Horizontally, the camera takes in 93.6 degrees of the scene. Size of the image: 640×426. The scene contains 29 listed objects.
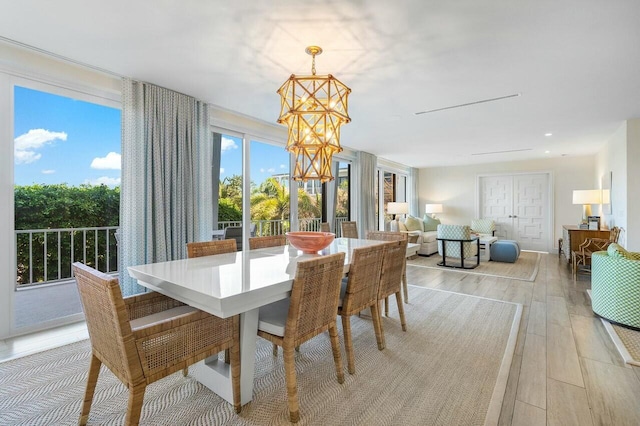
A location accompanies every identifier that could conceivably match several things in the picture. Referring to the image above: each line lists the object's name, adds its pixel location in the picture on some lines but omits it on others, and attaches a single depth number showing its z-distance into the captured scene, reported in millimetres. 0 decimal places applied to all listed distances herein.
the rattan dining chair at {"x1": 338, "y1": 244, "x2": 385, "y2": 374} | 2080
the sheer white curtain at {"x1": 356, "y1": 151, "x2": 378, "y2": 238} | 6590
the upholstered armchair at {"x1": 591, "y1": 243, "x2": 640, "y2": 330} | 2711
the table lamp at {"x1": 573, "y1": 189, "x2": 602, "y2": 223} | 5521
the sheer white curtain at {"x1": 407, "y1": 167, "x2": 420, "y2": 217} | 9352
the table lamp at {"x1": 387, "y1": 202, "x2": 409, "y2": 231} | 7664
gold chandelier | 2201
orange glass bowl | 2539
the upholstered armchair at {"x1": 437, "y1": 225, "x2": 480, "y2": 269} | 5559
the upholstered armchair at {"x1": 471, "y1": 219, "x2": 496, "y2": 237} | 7676
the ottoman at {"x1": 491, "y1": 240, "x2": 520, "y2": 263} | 6133
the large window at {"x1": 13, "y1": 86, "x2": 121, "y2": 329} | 3033
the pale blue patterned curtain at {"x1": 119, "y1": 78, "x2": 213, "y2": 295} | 2949
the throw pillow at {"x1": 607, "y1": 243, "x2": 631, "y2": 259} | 2862
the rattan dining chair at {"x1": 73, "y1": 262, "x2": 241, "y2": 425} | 1263
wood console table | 4680
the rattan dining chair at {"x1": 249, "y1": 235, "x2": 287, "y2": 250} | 3033
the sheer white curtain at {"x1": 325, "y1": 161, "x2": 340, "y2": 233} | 6388
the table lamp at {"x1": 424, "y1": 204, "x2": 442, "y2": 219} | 8531
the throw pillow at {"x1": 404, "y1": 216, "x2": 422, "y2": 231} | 7543
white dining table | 1426
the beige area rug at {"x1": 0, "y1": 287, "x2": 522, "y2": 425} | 1664
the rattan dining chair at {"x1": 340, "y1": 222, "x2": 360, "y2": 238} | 4738
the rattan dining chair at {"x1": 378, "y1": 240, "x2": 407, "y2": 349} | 2500
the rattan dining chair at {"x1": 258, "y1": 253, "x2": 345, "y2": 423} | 1614
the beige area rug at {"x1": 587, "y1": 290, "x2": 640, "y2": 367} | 2269
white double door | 7754
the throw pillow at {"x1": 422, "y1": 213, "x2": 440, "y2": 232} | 8047
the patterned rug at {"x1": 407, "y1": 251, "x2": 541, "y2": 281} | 5070
